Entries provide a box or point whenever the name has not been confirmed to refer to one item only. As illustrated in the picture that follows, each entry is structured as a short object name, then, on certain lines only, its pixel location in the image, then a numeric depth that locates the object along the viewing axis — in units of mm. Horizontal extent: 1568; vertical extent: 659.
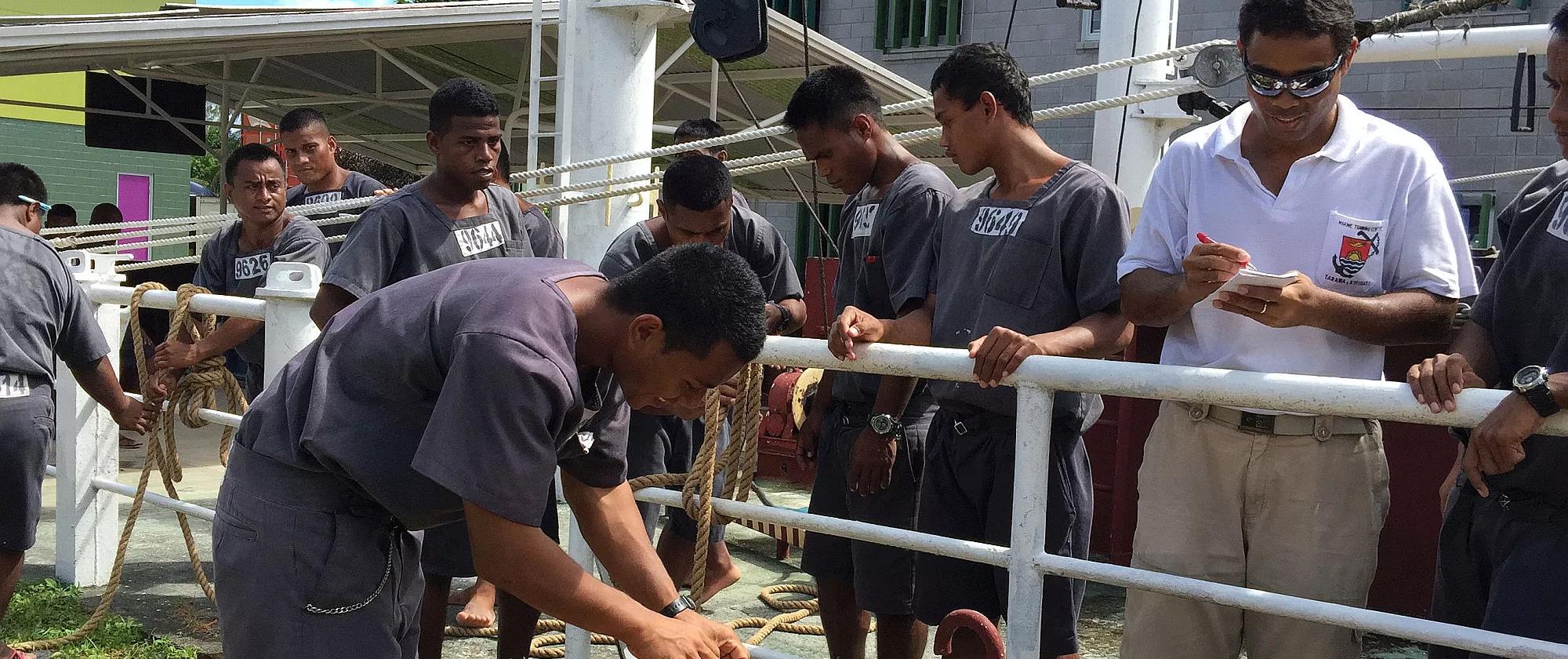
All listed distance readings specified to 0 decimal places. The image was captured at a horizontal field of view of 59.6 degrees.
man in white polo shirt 2553
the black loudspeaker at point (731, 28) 4688
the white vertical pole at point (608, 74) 5621
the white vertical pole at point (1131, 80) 5332
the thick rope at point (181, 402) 4117
